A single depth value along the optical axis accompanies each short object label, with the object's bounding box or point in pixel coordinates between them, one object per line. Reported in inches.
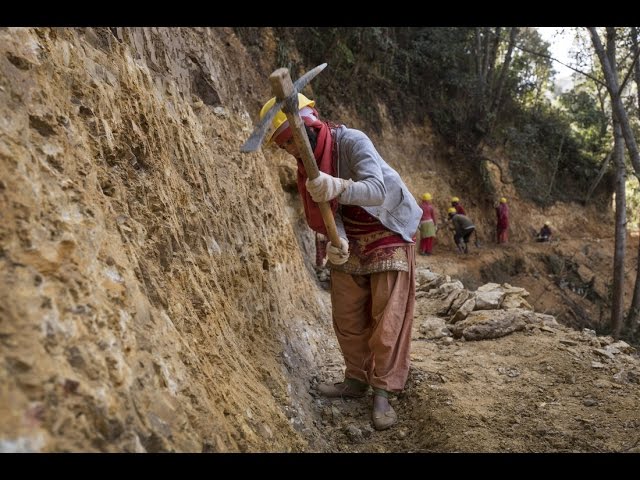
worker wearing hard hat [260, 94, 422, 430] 105.5
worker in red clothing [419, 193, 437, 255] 439.2
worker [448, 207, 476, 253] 469.4
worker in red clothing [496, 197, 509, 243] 545.3
